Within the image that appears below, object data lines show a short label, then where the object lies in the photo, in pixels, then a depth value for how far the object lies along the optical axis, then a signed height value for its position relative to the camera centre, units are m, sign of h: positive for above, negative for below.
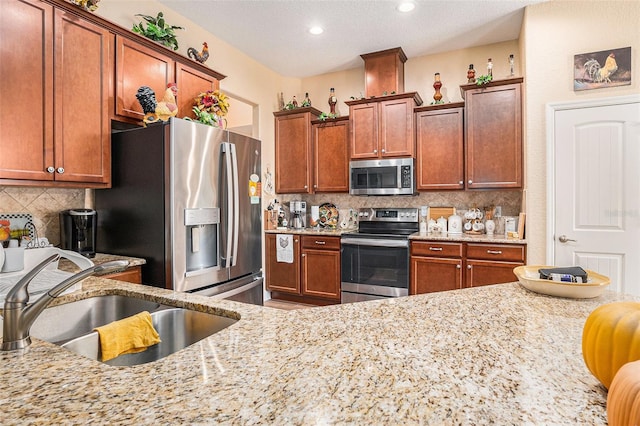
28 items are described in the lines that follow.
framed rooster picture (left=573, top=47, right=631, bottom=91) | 2.72 +1.18
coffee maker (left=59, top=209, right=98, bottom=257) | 2.15 -0.12
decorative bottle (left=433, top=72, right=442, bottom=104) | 3.76 +1.40
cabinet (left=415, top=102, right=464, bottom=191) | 3.56 +0.70
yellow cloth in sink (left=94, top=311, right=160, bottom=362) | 1.08 -0.42
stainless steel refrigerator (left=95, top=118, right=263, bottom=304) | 2.13 +0.04
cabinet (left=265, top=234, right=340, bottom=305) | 3.91 -0.73
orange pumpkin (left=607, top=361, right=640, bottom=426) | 0.44 -0.26
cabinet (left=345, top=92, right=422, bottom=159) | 3.75 +0.98
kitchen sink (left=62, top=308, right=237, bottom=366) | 1.16 -0.43
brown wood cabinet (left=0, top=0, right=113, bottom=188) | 1.75 +0.67
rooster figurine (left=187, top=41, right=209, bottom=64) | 3.03 +1.44
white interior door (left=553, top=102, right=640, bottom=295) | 2.67 +0.16
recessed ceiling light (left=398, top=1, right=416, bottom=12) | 2.96 +1.85
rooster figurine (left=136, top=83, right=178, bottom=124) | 2.33 +0.75
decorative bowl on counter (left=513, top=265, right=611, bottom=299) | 1.18 -0.27
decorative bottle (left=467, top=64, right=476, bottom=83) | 3.54 +1.45
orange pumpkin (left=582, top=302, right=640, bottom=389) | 0.60 -0.24
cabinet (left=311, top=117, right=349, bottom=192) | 4.20 +0.73
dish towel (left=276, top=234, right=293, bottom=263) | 4.15 -0.46
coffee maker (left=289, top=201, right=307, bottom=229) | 4.58 -0.02
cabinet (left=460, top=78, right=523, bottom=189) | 3.26 +0.77
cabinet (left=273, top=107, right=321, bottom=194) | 4.36 +0.82
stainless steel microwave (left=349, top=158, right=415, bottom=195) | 3.74 +0.40
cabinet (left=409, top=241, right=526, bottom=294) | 3.09 -0.51
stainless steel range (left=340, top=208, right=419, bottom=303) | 3.51 -0.58
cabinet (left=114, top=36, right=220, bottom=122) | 2.31 +1.04
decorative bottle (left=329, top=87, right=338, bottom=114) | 4.40 +1.45
